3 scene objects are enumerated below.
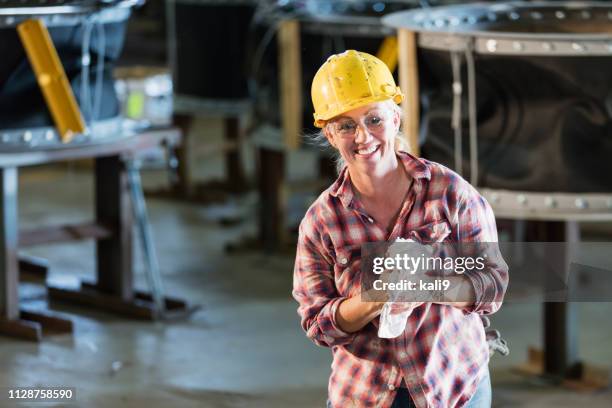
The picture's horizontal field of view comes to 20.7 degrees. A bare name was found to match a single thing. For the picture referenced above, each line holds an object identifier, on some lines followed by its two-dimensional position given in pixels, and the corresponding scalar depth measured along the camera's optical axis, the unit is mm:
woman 3385
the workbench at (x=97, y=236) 7646
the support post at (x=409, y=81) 6760
